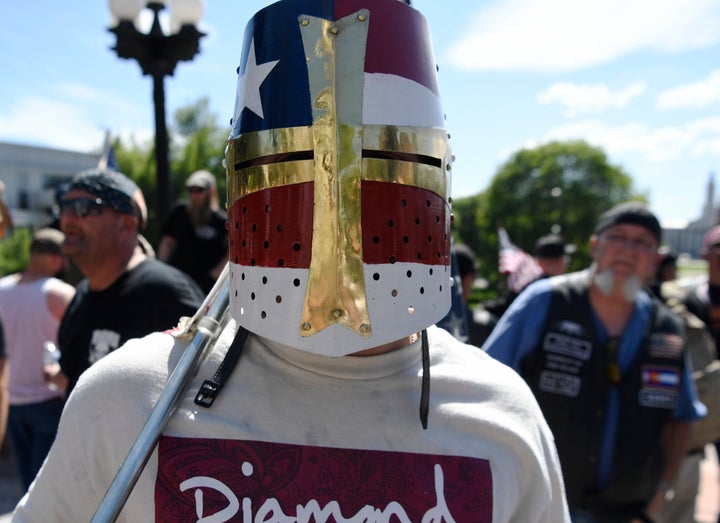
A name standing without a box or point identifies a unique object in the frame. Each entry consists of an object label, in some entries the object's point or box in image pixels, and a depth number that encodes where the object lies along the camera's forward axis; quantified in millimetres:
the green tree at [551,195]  32531
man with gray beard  2582
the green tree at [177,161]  24297
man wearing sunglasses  2453
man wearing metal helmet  1147
